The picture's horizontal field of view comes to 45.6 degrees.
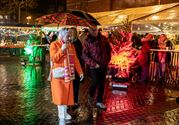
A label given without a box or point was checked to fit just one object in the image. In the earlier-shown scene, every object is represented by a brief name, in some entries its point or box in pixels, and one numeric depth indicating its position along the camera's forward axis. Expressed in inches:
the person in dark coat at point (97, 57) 200.8
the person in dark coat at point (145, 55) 309.0
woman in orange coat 166.6
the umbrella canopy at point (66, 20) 203.6
